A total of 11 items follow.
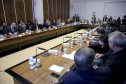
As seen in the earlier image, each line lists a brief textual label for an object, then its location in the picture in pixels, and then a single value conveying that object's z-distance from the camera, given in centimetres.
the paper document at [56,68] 171
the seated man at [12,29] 488
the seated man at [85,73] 91
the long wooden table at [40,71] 145
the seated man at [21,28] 510
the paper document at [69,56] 222
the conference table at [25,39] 369
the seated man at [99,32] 298
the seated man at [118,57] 125
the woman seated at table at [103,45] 226
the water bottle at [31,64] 178
